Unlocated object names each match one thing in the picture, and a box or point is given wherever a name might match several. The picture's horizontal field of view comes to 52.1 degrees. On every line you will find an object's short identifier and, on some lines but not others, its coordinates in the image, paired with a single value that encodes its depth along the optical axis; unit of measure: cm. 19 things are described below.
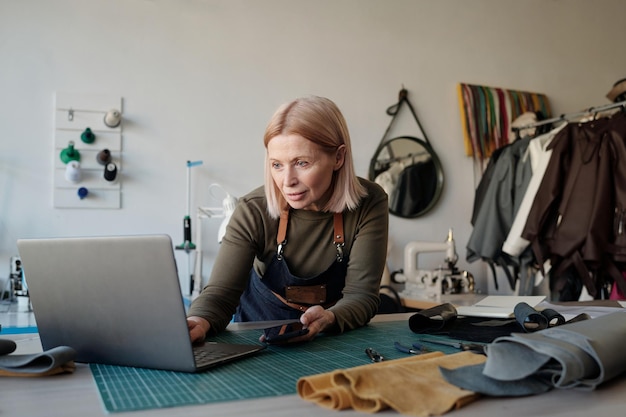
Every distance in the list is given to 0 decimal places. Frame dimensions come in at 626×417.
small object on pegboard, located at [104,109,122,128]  307
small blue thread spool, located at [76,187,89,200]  304
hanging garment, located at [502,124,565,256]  333
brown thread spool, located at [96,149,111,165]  306
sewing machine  329
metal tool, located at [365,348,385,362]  105
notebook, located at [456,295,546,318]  148
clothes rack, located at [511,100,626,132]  327
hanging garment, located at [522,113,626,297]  302
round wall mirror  372
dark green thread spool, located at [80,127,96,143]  306
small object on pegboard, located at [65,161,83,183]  299
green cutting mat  82
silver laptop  92
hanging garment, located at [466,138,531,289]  355
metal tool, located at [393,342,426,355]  111
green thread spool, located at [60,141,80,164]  301
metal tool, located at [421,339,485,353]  110
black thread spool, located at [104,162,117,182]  305
